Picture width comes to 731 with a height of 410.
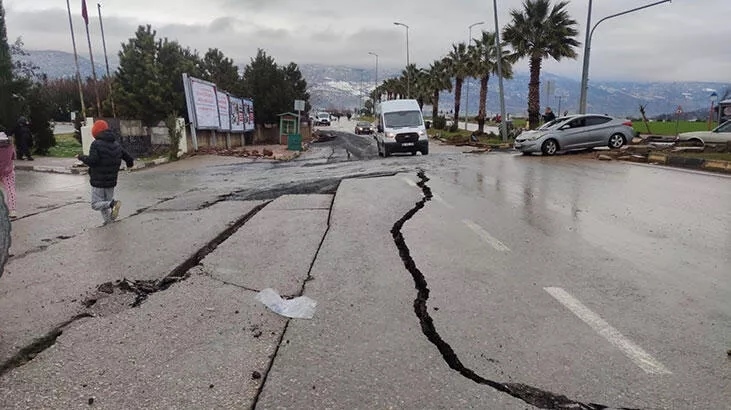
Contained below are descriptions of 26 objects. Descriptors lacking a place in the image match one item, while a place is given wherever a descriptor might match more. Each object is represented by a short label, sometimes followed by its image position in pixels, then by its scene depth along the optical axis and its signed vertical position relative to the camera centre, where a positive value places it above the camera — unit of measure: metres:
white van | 22.88 -0.89
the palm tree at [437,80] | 61.78 +3.04
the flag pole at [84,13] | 26.61 +4.80
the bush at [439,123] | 59.69 -1.82
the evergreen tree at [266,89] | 45.16 +1.68
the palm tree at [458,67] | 50.78 +3.63
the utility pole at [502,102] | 30.75 +0.15
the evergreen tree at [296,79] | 54.22 +2.98
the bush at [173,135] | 23.70 -0.99
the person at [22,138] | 20.36 -0.82
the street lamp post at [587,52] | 25.16 +2.35
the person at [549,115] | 29.73 -0.61
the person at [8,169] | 9.15 -0.88
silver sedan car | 20.81 -1.19
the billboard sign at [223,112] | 31.11 -0.06
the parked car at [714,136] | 19.71 -1.30
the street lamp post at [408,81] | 65.05 +3.43
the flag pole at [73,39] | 27.90 +3.93
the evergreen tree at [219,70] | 54.75 +4.37
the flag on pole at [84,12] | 26.59 +4.88
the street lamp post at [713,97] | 34.22 +0.19
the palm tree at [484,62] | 43.67 +3.51
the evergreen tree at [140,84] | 31.00 +1.66
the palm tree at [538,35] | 30.72 +3.86
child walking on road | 8.05 -0.78
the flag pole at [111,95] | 30.89 +1.03
